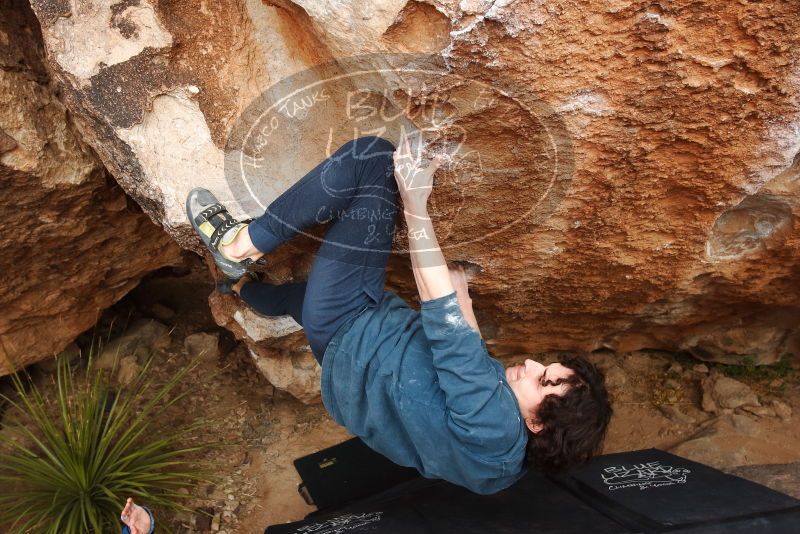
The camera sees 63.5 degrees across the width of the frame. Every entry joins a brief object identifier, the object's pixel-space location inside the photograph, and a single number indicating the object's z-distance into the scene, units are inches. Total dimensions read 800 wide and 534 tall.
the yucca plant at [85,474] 97.5
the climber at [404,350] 64.8
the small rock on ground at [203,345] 132.5
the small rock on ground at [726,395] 126.8
